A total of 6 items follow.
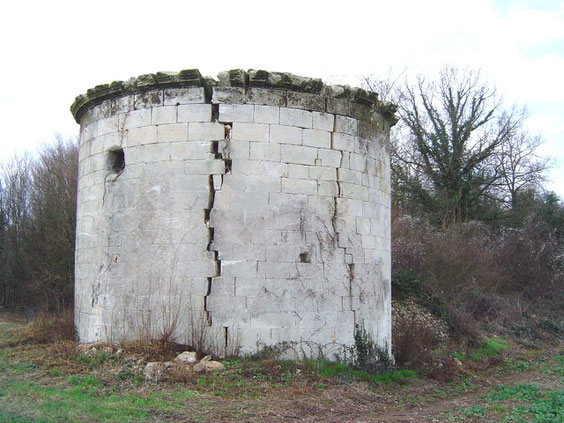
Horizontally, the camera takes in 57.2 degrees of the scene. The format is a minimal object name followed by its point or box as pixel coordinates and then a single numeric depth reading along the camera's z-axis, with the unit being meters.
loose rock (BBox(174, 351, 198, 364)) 6.63
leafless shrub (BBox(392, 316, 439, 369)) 8.82
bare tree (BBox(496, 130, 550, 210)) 23.17
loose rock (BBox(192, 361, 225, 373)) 6.47
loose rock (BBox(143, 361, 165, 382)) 6.21
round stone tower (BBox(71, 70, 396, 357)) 6.98
